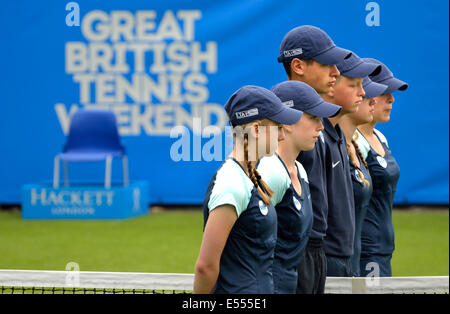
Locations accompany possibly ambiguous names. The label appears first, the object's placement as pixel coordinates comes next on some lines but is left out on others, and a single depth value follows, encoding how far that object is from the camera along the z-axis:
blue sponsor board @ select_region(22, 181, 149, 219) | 18.39
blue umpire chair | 18.77
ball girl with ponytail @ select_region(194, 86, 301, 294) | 4.99
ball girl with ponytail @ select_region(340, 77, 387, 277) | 7.71
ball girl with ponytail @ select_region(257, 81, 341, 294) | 5.75
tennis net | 6.40
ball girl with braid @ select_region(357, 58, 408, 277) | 8.56
